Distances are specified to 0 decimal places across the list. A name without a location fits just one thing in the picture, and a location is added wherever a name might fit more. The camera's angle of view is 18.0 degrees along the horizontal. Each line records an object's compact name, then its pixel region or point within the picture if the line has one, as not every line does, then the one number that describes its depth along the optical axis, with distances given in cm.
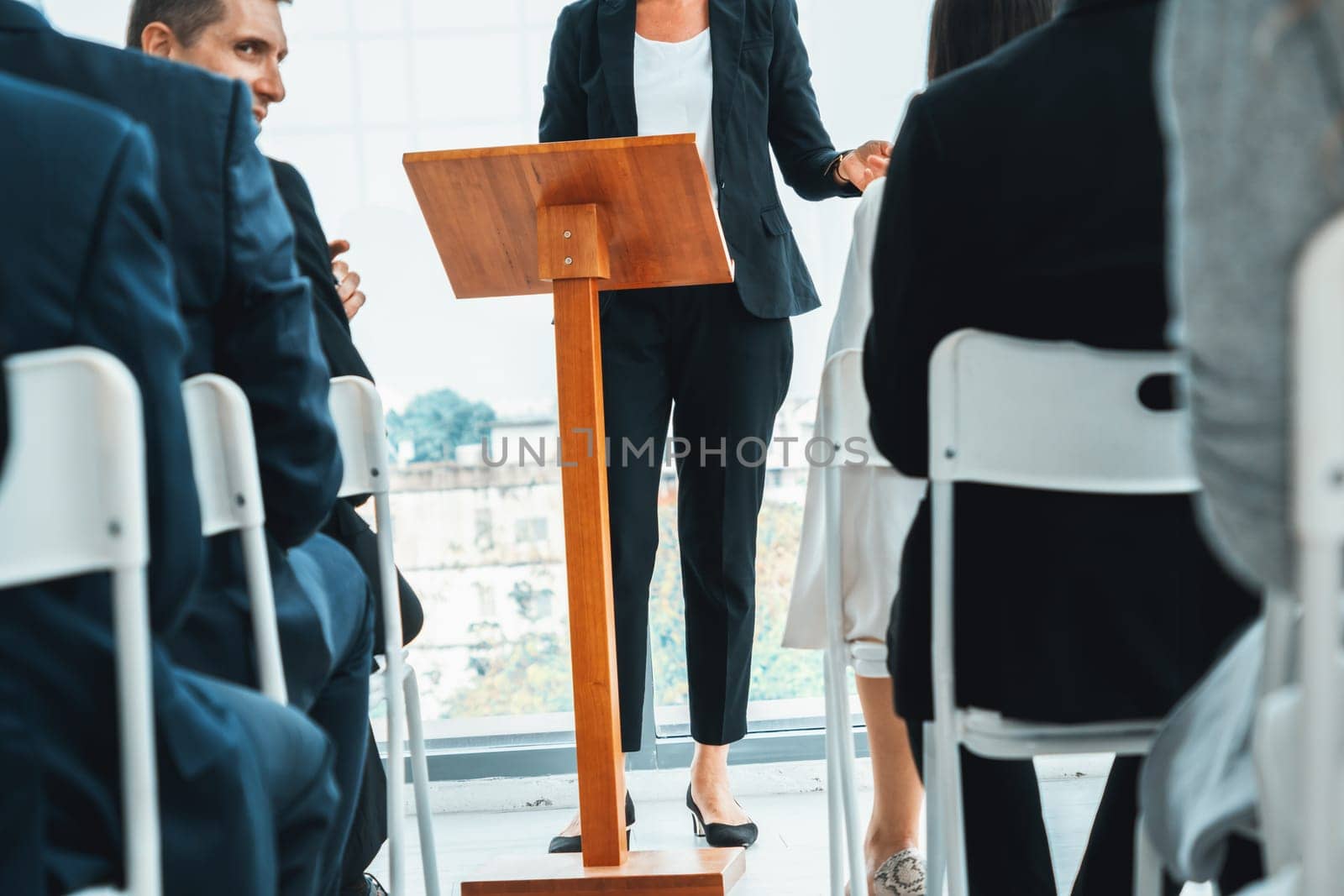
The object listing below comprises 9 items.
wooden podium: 696
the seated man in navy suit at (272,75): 693
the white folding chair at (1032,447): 615
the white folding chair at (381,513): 675
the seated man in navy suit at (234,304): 628
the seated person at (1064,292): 617
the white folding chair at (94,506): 467
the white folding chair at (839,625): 682
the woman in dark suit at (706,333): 766
